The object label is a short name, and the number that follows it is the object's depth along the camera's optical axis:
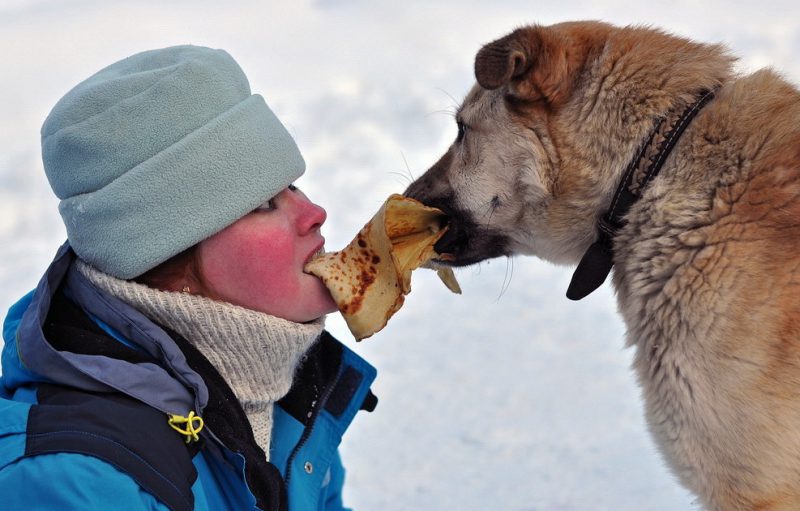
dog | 1.59
